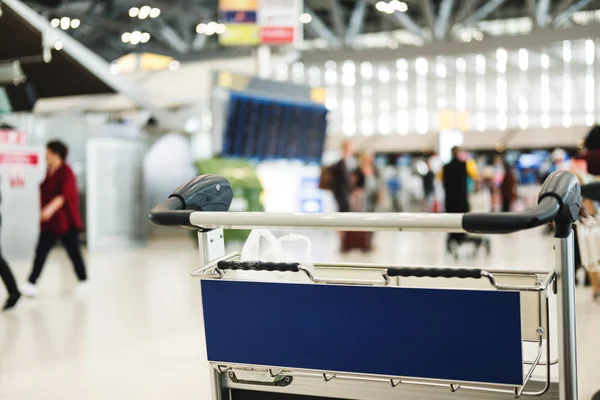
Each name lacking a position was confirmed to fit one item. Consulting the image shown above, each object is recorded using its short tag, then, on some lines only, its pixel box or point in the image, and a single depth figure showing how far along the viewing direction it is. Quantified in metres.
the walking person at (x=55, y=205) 6.62
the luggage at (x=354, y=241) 10.66
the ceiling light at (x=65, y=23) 17.06
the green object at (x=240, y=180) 11.31
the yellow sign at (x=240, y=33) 12.48
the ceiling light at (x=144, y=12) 22.30
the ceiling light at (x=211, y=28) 26.94
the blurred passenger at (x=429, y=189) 18.05
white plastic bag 2.29
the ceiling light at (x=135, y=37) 24.69
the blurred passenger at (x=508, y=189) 13.89
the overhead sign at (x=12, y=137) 9.98
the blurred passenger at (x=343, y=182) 10.82
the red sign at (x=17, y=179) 10.13
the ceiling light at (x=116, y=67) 25.55
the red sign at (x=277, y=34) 12.55
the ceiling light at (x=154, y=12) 22.84
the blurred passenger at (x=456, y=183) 9.15
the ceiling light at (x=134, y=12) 22.48
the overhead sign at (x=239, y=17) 12.52
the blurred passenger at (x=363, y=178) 12.20
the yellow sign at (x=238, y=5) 12.56
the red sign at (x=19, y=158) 9.98
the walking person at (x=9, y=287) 6.02
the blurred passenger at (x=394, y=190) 20.95
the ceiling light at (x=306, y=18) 24.61
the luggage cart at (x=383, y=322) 1.67
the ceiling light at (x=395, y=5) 20.33
